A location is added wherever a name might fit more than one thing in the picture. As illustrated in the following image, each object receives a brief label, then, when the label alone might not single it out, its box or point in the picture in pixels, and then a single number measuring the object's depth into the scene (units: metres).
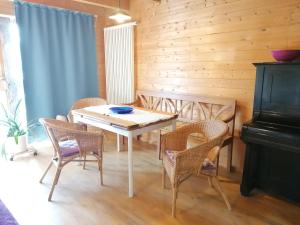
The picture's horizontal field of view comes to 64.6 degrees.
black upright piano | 2.03
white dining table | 2.31
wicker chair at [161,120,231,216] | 1.98
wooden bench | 2.82
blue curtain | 3.36
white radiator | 3.92
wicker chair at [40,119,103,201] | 2.26
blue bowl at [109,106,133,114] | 2.79
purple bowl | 2.11
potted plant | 3.23
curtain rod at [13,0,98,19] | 3.34
